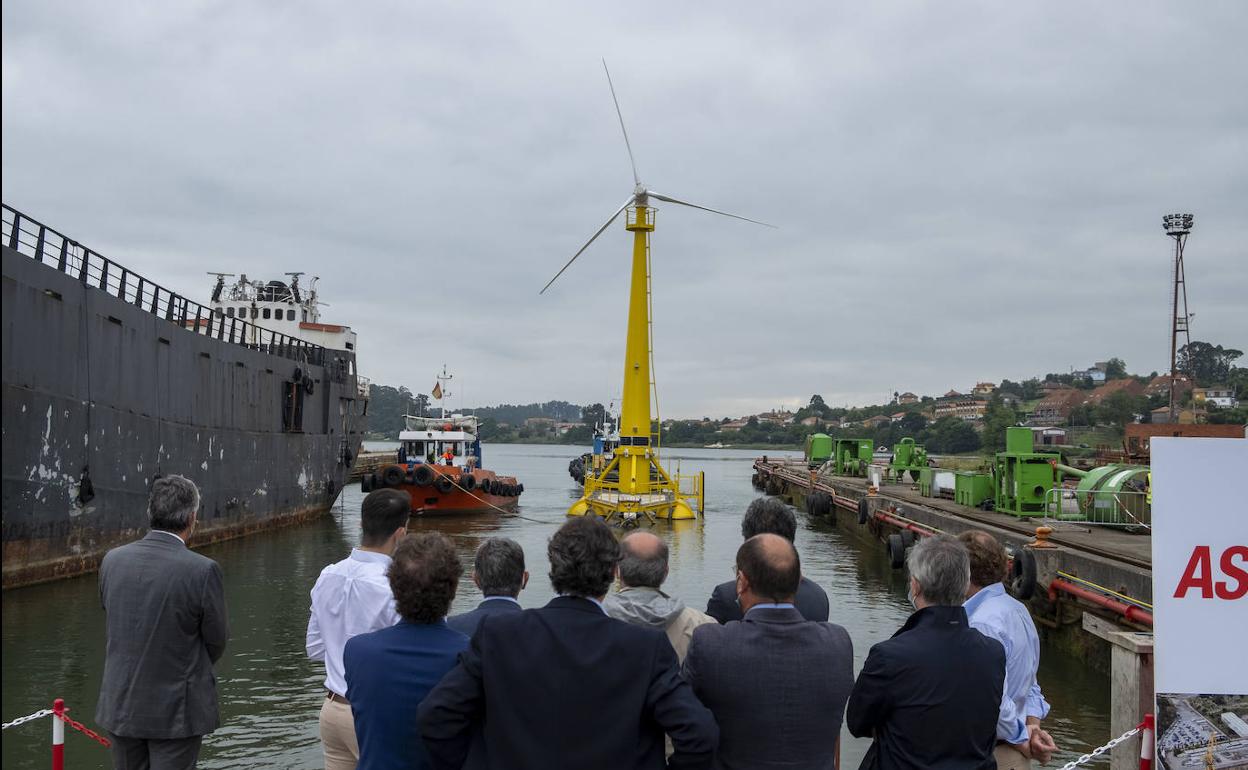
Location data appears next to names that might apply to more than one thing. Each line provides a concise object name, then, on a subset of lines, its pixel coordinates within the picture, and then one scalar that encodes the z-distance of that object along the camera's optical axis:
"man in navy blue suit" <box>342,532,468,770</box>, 2.92
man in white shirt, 3.61
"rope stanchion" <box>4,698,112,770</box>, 4.05
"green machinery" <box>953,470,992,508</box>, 20.83
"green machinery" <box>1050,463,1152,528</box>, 16.62
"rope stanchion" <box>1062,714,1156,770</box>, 3.82
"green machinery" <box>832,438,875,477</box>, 42.97
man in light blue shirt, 3.51
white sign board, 3.40
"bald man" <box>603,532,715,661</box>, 3.17
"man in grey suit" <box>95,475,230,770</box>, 3.55
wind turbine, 24.72
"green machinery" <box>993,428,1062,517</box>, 18.02
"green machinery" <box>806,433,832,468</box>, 50.03
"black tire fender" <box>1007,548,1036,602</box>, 11.47
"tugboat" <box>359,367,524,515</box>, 28.41
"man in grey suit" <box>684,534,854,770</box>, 2.86
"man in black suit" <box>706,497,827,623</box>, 3.69
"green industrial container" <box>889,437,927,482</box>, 34.69
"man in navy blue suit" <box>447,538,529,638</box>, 3.12
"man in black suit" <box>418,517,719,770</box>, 2.55
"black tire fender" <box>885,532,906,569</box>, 17.31
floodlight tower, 43.34
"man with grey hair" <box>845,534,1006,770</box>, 3.06
